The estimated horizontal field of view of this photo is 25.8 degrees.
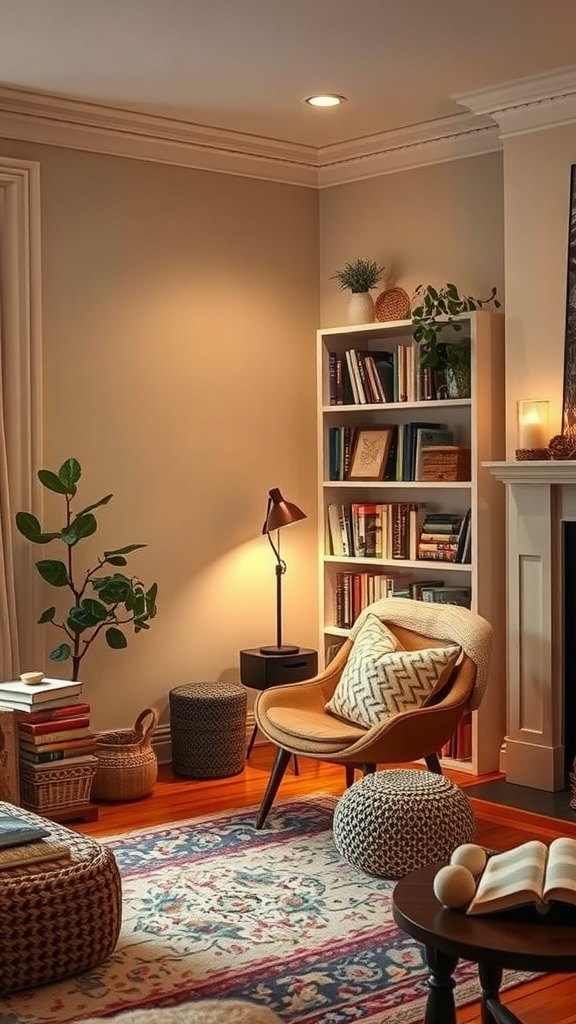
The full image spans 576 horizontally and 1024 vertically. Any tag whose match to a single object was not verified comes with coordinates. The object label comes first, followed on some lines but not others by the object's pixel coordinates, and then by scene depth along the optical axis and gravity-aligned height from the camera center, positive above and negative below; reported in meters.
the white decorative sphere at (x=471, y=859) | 2.66 -0.80
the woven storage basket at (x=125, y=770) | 4.84 -1.09
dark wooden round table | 2.30 -0.86
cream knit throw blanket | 4.32 -0.50
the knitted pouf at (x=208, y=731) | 5.14 -1.01
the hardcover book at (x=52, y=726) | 4.46 -0.86
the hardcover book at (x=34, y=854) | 3.12 -0.92
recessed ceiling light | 4.97 +1.54
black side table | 5.29 -0.78
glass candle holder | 4.76 +0.22
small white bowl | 4.57 -0.69
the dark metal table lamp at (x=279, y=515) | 5.31 -0.12
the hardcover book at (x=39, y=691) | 4.48 -0.73
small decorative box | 5.19 +0.09
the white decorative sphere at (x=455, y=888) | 2.48 -0.80
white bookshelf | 5.03 -0.04
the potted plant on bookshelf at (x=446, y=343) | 5.11 +0.59
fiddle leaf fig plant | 4.75 -0.38
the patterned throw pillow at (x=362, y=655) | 4.46 -0.61
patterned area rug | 3.03 -1.23
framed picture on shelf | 5.52 +0.14
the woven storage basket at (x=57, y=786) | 4.47 -1.07
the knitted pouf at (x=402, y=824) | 3.74 -1.02
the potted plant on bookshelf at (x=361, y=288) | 5.59 +0.88
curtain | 4.89 +0.39
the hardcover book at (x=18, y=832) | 3.21 -0.89
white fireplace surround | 4.77 -0.52
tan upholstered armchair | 4.06 -0.77
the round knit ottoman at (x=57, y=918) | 3.04 -1.06
